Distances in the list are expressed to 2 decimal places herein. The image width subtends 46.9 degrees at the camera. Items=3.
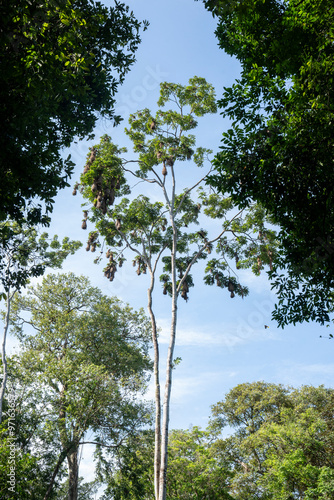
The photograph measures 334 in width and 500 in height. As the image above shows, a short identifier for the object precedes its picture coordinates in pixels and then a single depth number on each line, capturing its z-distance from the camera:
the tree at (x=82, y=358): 17.16
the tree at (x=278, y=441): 19.27
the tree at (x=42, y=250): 22.10
